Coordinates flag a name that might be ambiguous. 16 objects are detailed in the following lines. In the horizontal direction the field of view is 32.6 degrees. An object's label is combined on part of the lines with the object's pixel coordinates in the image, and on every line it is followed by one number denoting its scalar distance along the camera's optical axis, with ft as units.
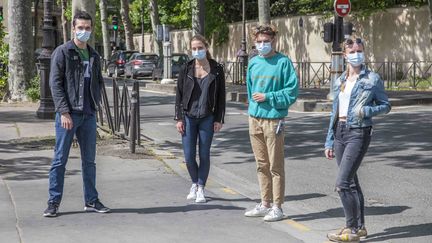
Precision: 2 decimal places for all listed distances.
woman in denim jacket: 19.63
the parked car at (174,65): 116.88
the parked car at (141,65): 127.24
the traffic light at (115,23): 163.78
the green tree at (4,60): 63.84
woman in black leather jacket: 25.26
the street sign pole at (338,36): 63.00
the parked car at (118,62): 140.87
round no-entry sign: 62.72
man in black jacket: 22.76
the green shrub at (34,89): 64.95
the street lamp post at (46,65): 49.90
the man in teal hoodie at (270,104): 22.31
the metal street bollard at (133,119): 36.42
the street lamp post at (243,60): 99.18
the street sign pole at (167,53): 100.22
